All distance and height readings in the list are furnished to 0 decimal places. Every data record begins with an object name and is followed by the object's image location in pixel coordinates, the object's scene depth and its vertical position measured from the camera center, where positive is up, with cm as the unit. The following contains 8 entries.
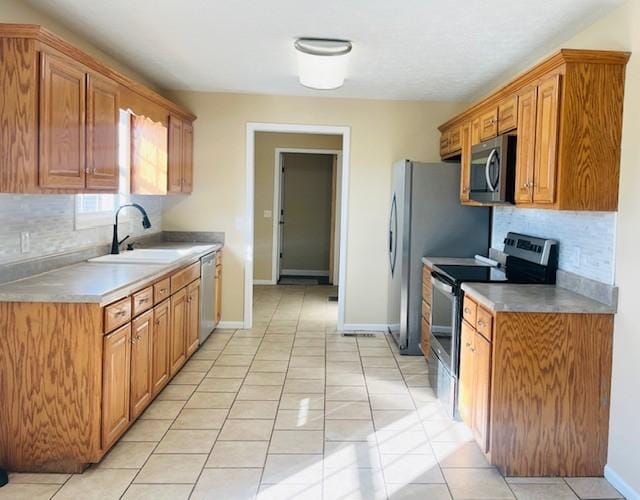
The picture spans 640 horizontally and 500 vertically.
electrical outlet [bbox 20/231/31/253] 292 -18
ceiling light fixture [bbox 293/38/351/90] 351 +105
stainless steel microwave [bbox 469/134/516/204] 331 +31
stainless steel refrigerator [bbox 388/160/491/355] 459 -6
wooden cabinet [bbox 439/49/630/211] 260 +45
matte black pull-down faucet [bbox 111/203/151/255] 408 -20
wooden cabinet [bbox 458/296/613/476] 261 -82
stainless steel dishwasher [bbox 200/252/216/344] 464 -73
